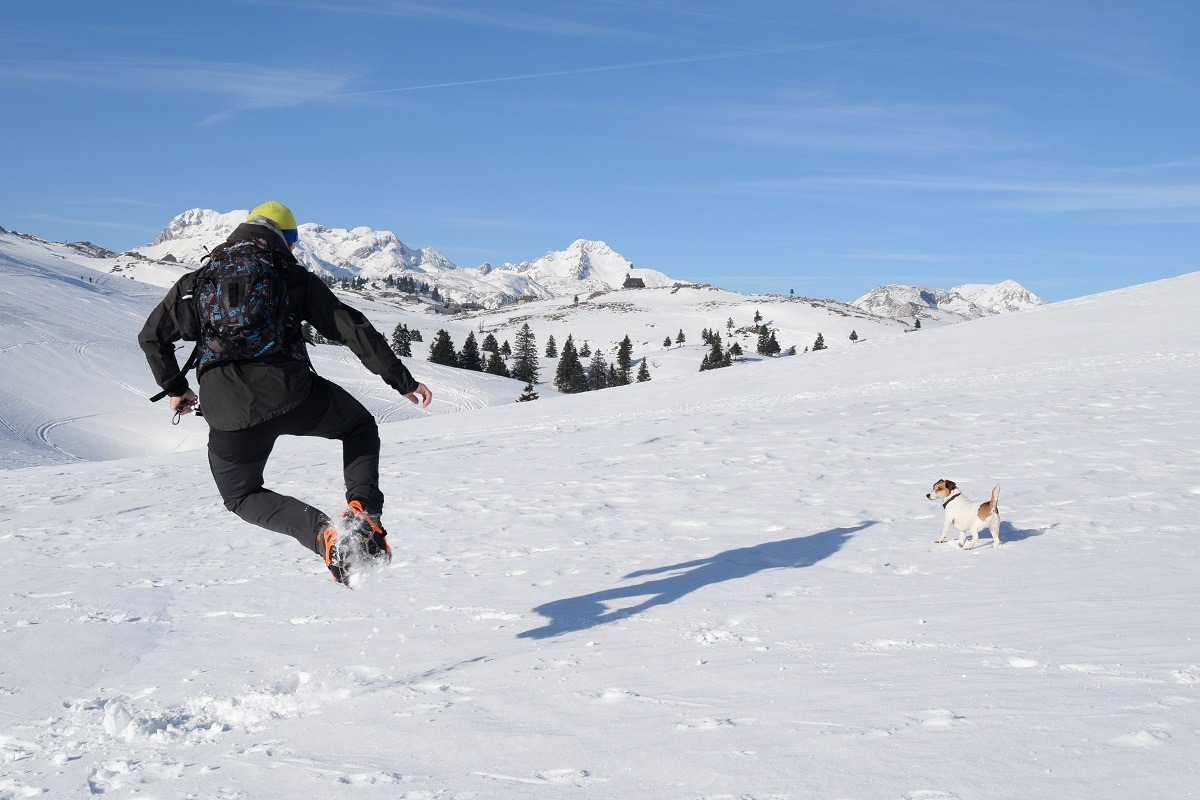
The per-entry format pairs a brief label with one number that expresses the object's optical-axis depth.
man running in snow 4.64
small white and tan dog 6.99
